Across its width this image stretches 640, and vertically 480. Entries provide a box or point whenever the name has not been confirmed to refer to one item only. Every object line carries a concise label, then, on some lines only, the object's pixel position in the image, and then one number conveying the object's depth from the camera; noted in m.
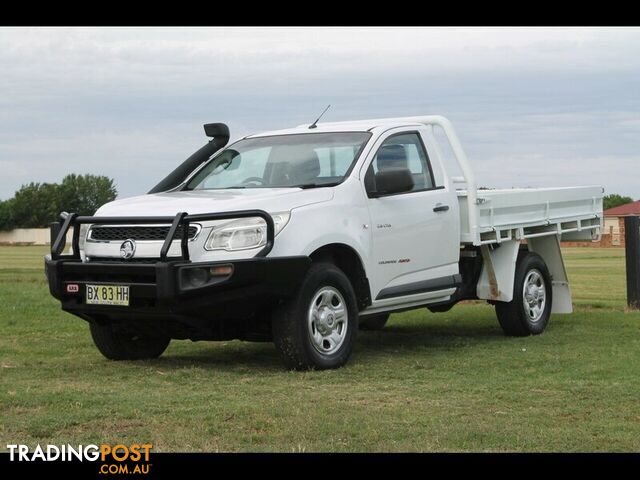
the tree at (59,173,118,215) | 96.06
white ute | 8.94
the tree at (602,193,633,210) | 104.69
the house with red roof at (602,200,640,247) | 66.19
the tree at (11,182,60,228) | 95.56
